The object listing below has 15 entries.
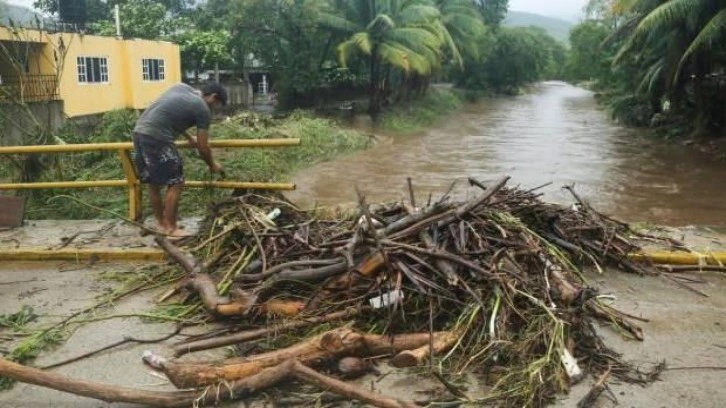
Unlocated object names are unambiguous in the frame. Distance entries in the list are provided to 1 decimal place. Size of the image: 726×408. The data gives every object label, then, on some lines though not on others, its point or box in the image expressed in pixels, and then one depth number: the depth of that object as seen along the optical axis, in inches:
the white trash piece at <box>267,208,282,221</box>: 226.8
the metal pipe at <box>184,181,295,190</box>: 249.3
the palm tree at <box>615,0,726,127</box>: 681.0
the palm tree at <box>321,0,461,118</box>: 970.7
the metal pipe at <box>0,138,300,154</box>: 249.1
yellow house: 762.8
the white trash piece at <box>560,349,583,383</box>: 153.1
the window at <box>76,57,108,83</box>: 849.7
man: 243.3
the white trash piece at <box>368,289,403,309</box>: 169.8
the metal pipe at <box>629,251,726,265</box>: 236.1
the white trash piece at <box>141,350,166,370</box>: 154.0
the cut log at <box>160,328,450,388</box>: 143.9
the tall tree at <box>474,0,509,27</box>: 2298.2
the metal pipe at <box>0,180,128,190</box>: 263.9
